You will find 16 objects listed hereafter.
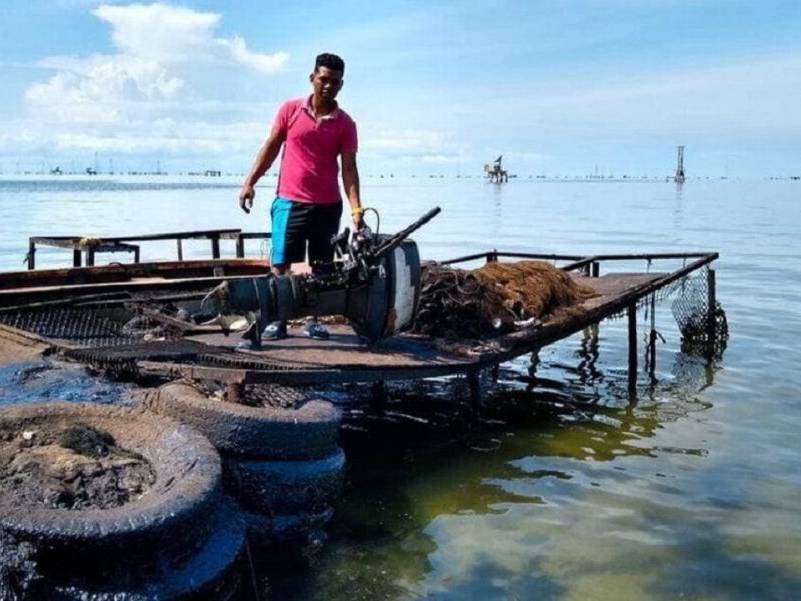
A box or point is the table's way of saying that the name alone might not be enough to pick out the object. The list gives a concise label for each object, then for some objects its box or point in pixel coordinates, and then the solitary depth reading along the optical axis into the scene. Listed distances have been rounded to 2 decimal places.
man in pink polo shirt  7.14
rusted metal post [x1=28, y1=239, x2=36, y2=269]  10.98
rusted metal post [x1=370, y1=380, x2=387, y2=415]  9.09
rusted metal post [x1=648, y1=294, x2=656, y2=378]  12.78
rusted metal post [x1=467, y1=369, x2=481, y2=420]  8.20
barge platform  6.16
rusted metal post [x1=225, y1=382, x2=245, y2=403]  5.73
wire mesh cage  13.99
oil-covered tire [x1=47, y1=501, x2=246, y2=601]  3.64
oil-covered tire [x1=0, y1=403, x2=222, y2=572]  3.56
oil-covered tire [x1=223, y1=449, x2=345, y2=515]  5.10
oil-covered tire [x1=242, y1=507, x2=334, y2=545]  5.11
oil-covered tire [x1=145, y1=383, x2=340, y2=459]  5.10
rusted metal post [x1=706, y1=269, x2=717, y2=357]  13.93
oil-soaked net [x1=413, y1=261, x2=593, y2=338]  8.30
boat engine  6.70
